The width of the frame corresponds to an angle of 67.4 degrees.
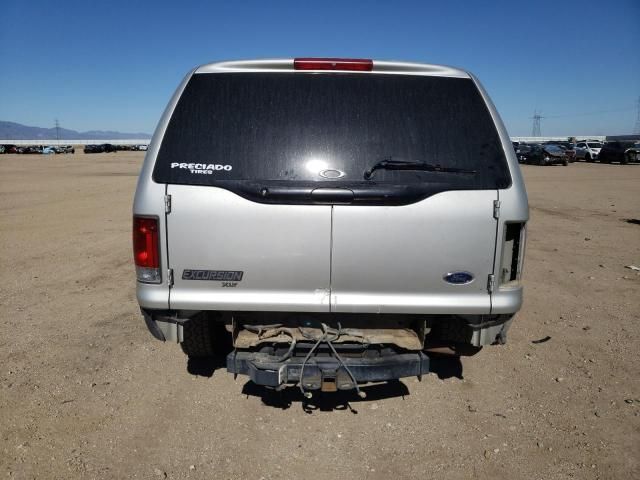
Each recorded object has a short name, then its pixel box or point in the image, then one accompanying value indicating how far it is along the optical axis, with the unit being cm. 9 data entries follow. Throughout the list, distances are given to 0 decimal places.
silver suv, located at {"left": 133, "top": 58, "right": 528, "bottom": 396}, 276
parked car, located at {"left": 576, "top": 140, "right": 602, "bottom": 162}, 4201
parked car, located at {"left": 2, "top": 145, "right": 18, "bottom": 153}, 7962
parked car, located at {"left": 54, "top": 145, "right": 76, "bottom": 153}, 8282
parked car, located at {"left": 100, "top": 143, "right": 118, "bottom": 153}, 8606
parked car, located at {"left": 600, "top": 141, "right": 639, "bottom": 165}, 3719
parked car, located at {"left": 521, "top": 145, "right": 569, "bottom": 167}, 3738
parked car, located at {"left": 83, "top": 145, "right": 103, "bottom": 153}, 8192
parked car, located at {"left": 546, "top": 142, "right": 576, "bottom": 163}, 4096
